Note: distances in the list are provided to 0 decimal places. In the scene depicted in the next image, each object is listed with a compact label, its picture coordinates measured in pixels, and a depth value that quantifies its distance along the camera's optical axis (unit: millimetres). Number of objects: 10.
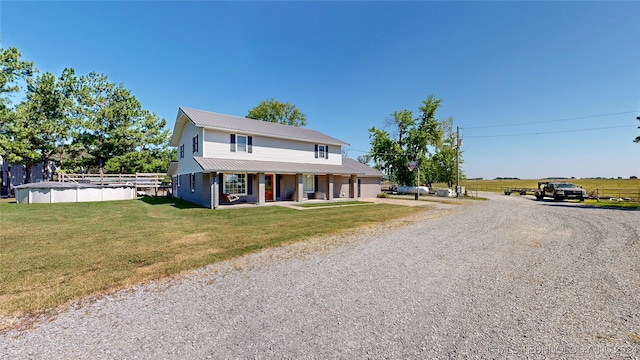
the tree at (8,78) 22297
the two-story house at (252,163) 17438
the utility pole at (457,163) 27650
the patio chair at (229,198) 17422
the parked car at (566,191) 22188
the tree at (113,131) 28328
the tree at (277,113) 43594
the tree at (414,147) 36719
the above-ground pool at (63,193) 17906
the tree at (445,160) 37438
